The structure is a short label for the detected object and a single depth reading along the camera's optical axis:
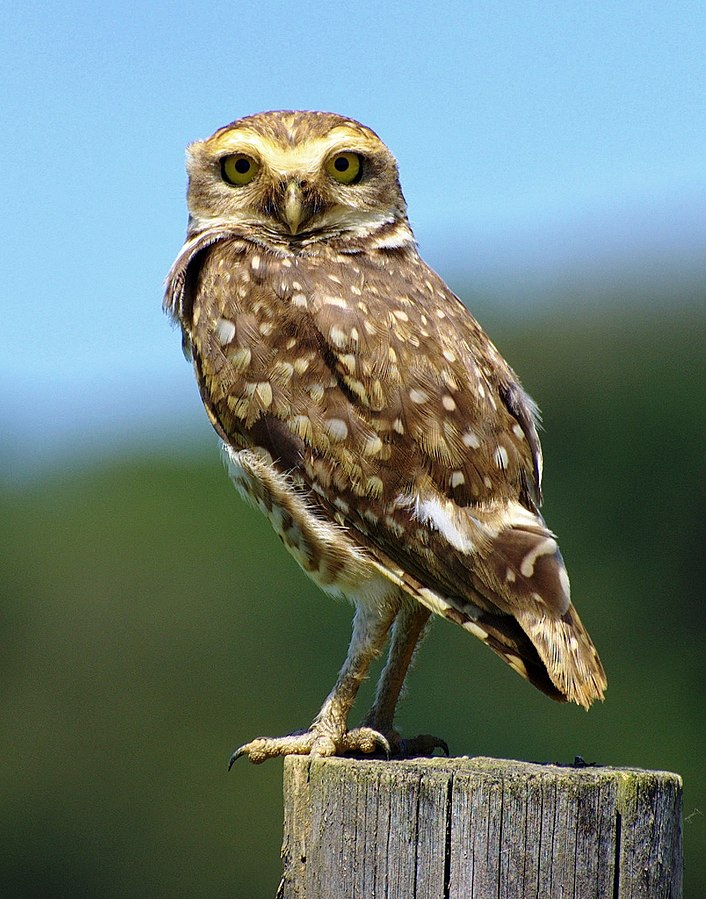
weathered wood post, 8.42
